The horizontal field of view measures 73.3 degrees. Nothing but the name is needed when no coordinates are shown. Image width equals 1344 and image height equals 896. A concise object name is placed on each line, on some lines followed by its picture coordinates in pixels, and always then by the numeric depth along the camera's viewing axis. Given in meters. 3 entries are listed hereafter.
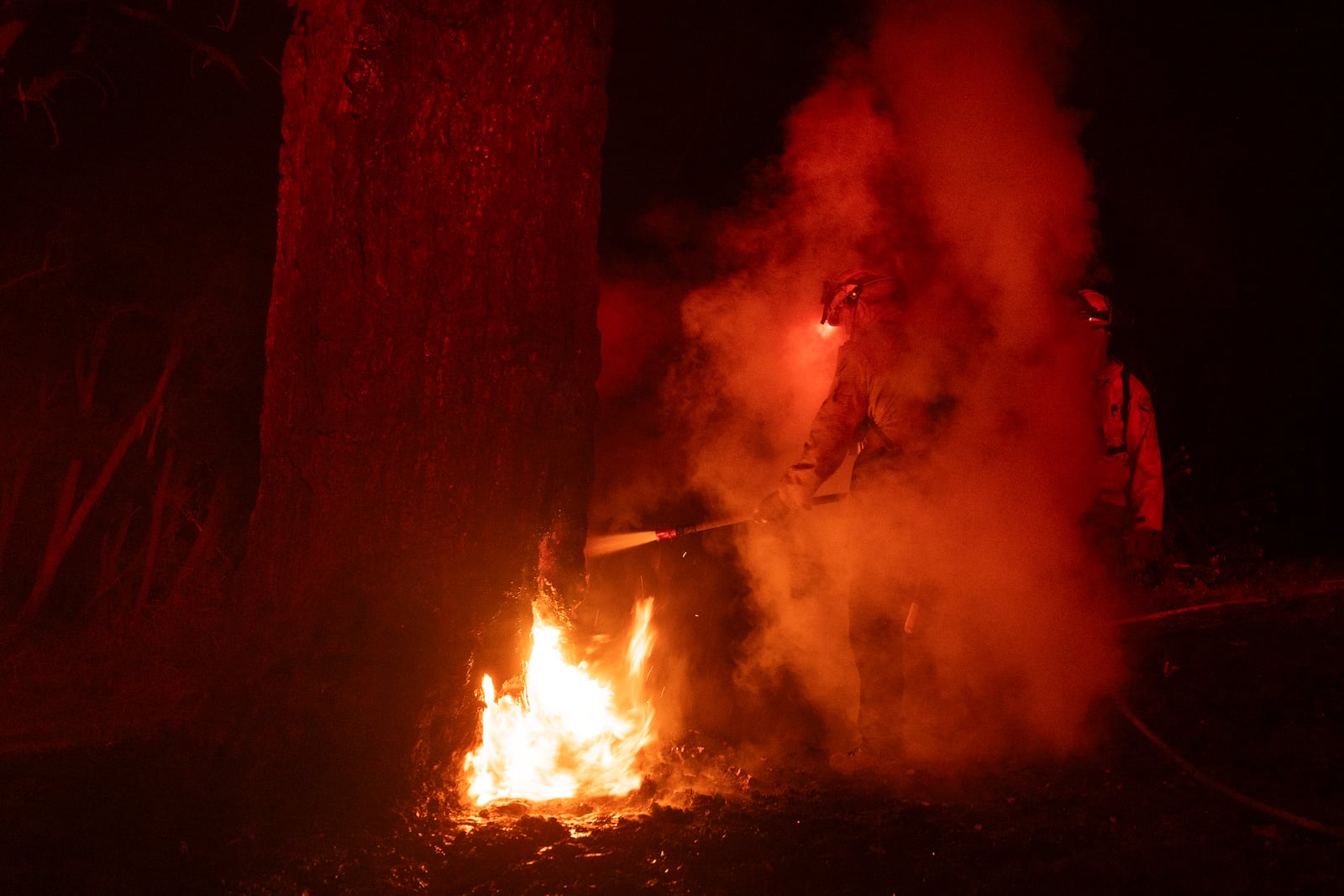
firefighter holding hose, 4.49
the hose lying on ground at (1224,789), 3.31
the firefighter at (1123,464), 4.97
